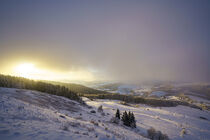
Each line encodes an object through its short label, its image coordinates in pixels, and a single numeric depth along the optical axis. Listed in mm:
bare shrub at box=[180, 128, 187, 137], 15410
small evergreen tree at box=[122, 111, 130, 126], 15958
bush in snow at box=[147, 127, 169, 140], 12908
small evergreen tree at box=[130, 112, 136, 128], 15534
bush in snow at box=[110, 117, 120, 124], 15467
